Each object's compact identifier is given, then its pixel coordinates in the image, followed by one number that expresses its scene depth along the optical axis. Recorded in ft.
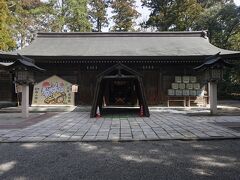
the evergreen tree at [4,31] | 51.33
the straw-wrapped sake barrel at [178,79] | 40.06
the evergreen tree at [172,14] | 80.25
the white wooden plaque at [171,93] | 40.14
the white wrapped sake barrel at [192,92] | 40.02
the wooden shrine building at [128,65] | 37.85
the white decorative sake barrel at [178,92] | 40.02
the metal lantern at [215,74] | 30.09
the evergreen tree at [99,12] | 94.16
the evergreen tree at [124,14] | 93.80
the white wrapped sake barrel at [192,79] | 40.14
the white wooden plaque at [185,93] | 40.02
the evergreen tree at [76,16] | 81.52
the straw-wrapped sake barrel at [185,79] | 39.98
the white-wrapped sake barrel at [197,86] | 40.06
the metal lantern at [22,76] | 28.95
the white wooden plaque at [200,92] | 40.02
